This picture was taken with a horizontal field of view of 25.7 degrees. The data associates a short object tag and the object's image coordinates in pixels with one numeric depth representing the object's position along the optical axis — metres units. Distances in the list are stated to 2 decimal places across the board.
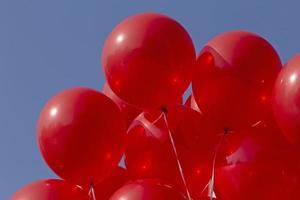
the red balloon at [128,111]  5.27
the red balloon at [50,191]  4.50
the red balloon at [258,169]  4.23
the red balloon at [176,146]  4.66
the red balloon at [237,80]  4.44
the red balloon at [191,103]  5.02
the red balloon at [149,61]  4.37
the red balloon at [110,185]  4.95
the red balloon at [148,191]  4.03
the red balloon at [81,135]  4.34
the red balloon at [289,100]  3.99
